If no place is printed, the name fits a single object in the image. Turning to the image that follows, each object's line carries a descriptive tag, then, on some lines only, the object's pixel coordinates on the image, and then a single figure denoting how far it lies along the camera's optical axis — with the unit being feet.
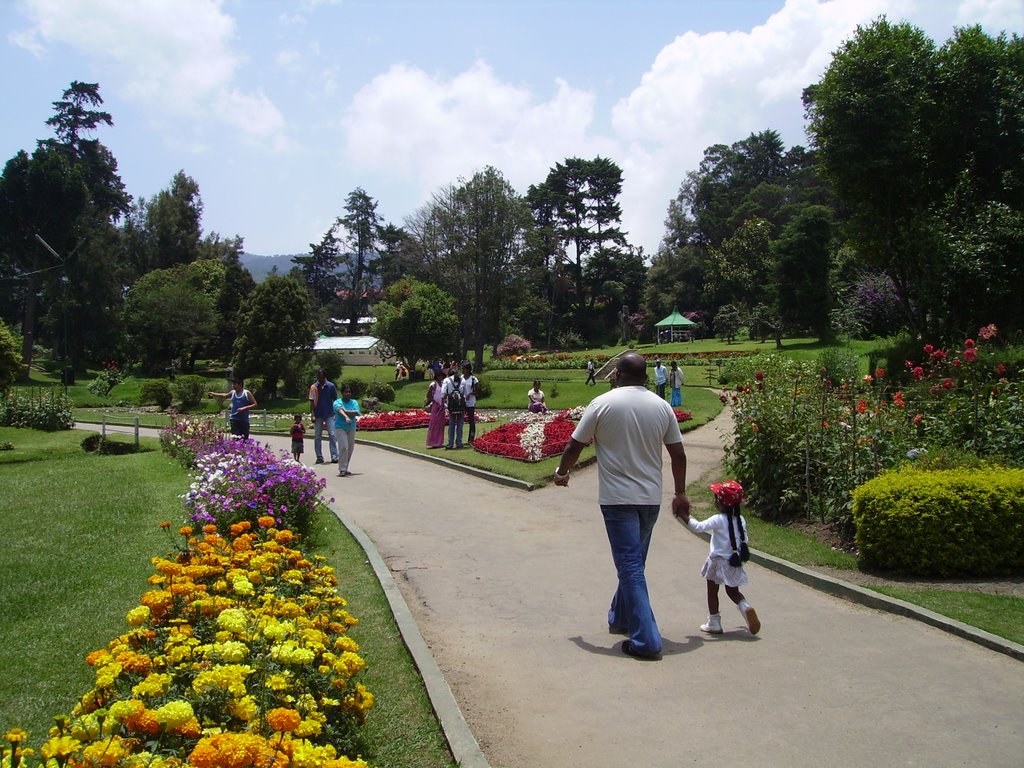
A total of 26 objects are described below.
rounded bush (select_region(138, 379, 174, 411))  117.91
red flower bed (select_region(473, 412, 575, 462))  48.44
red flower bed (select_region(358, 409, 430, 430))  77.61
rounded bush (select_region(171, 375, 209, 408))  113.60
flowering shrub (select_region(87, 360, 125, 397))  133.59
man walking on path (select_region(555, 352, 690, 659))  17.04
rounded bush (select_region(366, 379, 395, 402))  108.58
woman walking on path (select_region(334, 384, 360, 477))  46.78
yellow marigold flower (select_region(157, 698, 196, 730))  9.76
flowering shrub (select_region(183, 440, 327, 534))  25.84
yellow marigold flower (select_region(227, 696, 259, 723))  10.48
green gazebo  180.45
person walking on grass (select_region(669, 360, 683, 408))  70.79
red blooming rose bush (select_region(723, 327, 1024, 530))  28.86
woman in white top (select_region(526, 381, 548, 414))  68.85
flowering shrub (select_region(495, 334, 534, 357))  202.39
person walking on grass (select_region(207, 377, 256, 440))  48.96
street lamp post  157.23
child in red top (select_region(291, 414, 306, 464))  49.39
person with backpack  53.98
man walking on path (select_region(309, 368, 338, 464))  50.72
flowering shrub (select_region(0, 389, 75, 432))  81.61
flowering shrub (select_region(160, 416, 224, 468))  48.03
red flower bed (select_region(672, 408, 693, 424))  61.62
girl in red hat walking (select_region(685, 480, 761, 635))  18.83
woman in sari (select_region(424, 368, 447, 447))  55.83
